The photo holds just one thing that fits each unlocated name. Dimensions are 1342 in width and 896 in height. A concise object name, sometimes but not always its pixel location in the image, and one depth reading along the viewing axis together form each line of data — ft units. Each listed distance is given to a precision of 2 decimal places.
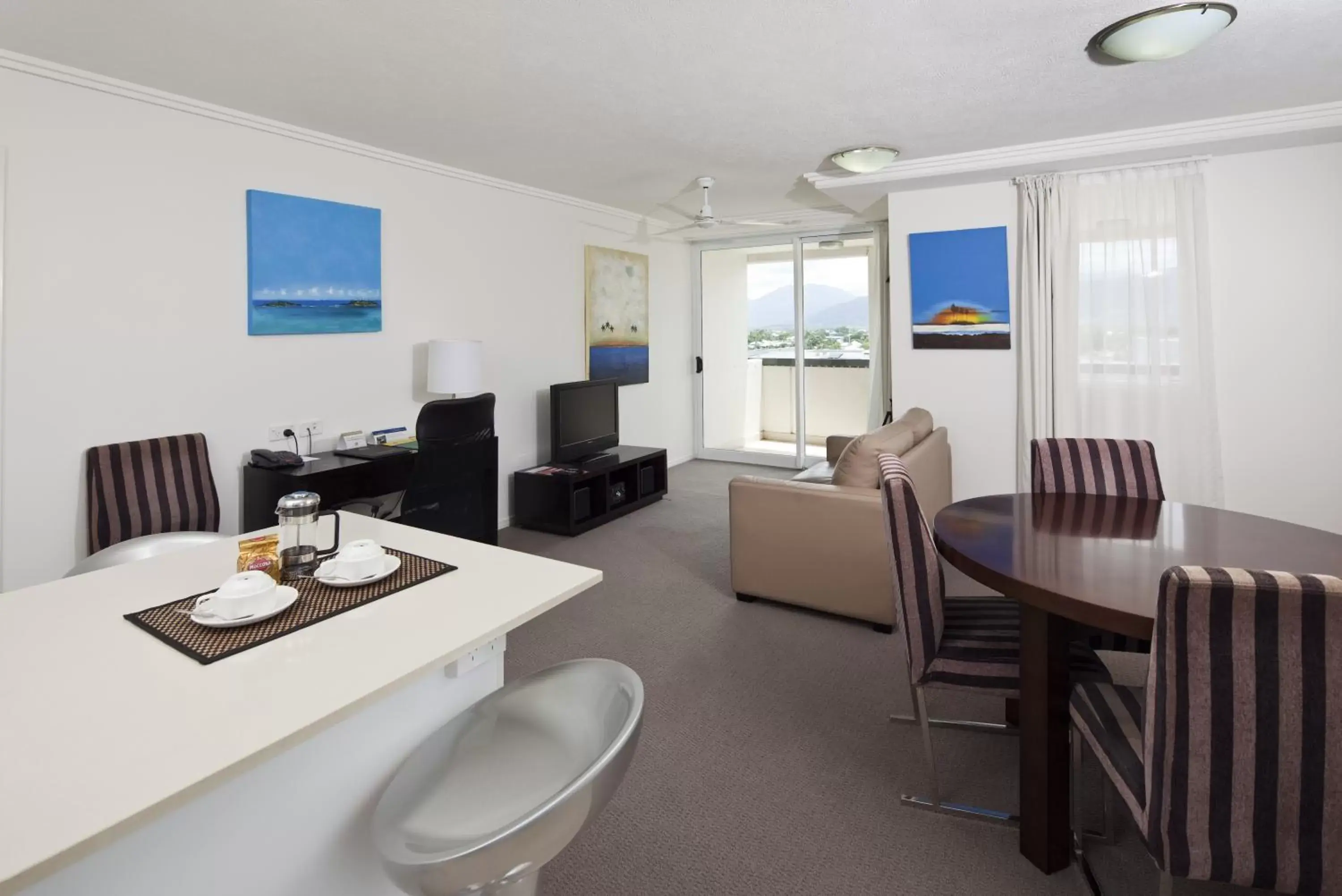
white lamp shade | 13.56
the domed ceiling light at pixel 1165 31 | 7.81
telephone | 11.02
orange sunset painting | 15.35
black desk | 10.72
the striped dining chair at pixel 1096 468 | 8.81
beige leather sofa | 10.41
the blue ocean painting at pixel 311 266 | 11.43
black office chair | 11.19
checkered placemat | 3.80
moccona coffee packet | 4.74
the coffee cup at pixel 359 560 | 4.65
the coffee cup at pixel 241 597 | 4.00
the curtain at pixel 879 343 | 20.08
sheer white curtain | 13.78
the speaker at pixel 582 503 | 15.90
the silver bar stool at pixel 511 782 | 3.12
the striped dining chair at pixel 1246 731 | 3.79
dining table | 5.27
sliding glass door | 21.47
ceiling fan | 15.98
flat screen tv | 16.40
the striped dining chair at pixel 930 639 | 6.25
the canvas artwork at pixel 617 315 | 19.19
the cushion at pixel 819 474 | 13.23
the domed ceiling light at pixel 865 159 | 13.55
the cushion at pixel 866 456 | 10.74
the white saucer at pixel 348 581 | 4.62
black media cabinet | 15.79
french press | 4.81
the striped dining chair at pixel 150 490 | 9.51
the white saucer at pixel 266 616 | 4.00
